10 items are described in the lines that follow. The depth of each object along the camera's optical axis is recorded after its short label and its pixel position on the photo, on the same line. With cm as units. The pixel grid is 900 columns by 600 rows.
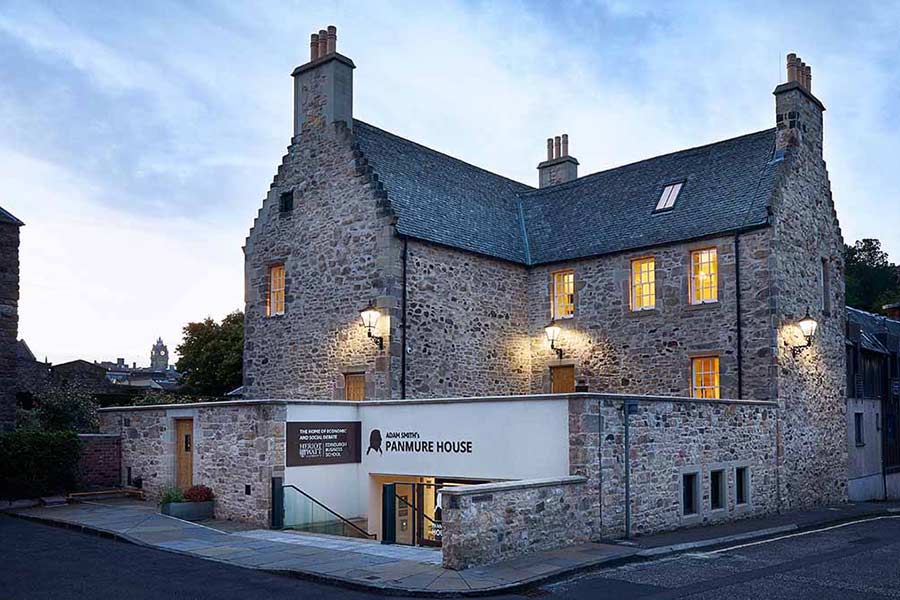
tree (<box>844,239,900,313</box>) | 5197
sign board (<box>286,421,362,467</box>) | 1823
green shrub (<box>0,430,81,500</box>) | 2020
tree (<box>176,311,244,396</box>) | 4325
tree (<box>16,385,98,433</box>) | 2944
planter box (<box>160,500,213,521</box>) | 1819
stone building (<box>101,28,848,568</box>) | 1758
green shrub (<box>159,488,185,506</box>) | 1836
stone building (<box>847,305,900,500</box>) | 2570
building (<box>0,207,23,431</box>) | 2333
